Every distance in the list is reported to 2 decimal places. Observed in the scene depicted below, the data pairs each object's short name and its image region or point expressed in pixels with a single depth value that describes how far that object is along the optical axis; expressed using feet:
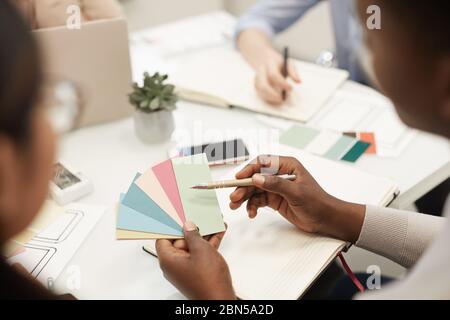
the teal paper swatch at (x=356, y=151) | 3.44
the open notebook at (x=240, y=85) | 4.00
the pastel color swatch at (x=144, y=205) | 2.60
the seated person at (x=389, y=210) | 1.64
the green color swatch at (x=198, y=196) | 2.62
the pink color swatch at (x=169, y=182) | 2.68
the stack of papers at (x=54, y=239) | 2.63
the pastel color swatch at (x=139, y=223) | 2.54
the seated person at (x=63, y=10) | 3.63
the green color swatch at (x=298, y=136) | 3.56
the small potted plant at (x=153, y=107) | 3.44
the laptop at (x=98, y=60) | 3.51
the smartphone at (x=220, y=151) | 3.40
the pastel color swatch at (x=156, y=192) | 2.64
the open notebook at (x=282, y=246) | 2.41
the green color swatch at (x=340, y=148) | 3.44
